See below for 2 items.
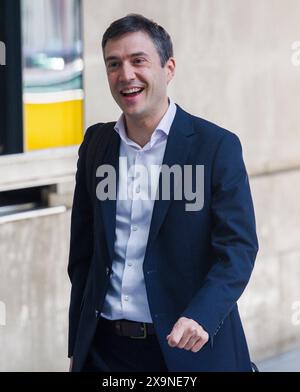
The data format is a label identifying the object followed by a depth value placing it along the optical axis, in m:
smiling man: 6.42
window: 10.83
